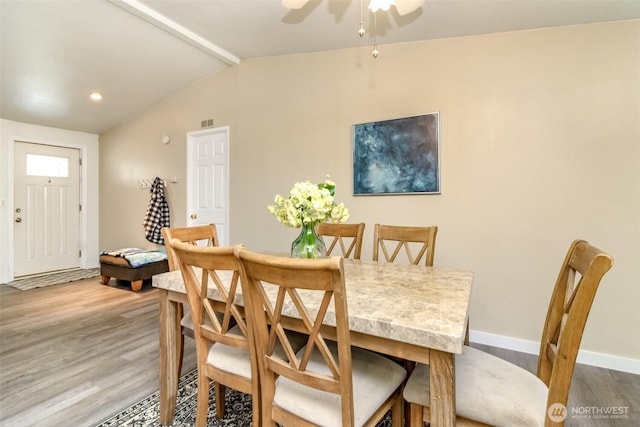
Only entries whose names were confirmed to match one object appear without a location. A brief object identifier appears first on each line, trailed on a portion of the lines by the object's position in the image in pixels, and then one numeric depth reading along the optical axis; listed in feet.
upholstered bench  13.10
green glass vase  5.52
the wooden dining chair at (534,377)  3.08
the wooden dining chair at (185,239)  5.71
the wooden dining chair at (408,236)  6.48
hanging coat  14.74
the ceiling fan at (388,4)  5.34
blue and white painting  8.89
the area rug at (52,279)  13.94
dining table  3.08
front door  15.10
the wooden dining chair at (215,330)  3.83
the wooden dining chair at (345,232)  7.22
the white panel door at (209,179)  13.24
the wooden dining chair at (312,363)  2.93
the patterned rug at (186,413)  5.40
